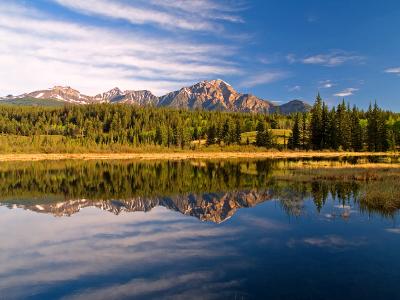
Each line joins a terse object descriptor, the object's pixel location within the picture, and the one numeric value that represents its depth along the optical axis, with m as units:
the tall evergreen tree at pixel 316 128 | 153.50
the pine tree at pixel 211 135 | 194.01
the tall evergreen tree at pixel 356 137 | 148.00
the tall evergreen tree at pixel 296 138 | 159.12
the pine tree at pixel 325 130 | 149.41
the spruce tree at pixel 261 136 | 169.50
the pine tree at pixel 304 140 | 159.10
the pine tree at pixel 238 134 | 187.75
